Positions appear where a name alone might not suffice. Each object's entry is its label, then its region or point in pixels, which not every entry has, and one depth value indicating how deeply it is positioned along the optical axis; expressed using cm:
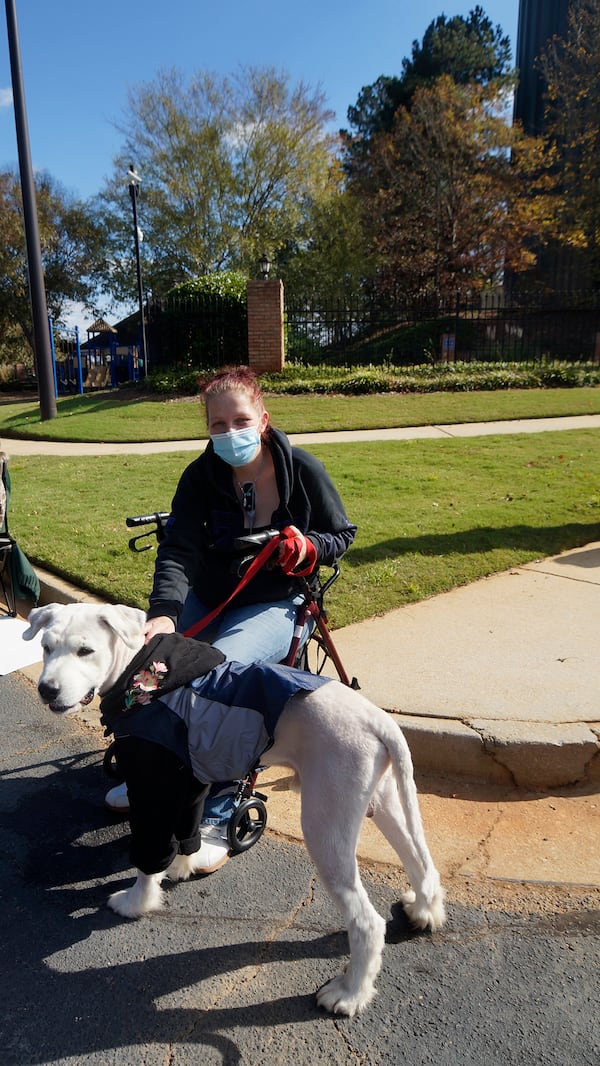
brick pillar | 1625
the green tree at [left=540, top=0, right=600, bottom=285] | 2300
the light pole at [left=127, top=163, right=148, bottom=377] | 1789
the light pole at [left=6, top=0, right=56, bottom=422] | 1228
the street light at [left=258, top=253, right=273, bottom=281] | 1709
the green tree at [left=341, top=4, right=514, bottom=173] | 3391
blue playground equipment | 2277
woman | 297
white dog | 206
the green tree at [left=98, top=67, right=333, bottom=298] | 3048
